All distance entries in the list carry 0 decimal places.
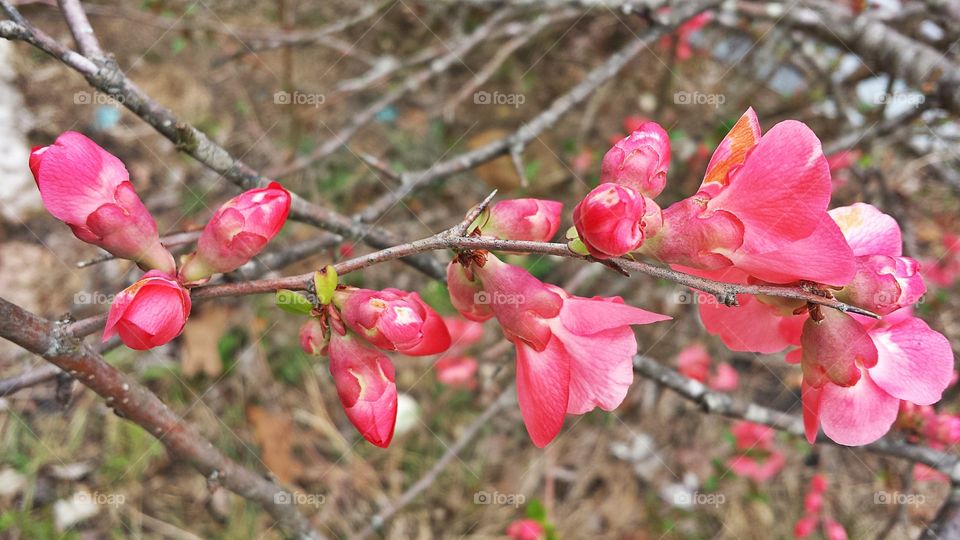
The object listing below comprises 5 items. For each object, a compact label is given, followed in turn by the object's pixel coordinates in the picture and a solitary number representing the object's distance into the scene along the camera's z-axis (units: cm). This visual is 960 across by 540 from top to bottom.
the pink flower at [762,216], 27
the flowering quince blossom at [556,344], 29
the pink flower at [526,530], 54
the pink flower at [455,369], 68
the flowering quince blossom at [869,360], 29
